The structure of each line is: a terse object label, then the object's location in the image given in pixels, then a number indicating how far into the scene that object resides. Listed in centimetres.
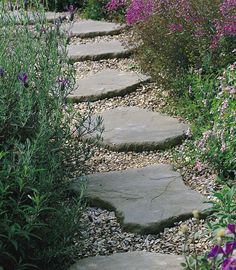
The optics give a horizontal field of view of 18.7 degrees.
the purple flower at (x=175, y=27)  561
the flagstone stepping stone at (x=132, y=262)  318
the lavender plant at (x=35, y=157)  314
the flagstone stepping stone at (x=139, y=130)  470
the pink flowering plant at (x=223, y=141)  414
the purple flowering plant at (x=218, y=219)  269
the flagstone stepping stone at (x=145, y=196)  366
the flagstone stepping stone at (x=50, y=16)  799
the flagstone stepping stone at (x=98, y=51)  671
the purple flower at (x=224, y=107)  435
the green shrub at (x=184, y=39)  545
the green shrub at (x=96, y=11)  834
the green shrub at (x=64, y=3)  895
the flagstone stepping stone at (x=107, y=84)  572
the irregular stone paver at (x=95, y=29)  748
